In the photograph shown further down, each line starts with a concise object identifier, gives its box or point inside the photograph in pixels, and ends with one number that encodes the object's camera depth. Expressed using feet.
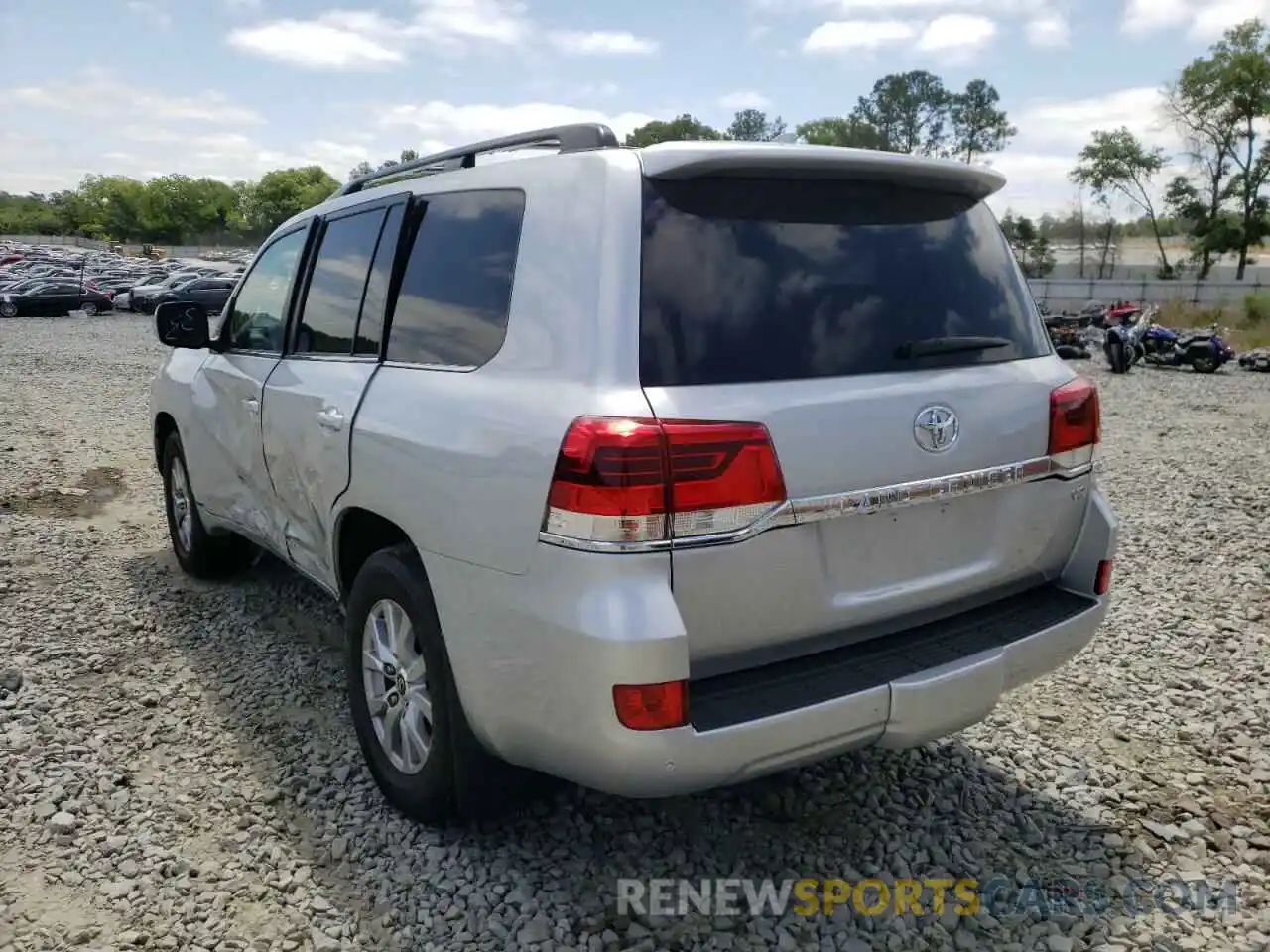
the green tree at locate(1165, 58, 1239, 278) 168.35
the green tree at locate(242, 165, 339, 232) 366.84
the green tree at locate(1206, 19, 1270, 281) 163.84
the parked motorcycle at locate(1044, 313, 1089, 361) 68.49
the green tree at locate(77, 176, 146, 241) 383.04
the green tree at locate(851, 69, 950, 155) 276.82
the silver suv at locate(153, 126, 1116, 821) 7.35
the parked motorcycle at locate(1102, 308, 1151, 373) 59.77
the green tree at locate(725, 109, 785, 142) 253.24
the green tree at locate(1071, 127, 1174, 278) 193.16
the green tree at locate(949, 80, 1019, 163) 271.49
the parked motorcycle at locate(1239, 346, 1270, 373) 61.93
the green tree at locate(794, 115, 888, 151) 262.26
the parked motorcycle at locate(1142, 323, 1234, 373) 61.41
